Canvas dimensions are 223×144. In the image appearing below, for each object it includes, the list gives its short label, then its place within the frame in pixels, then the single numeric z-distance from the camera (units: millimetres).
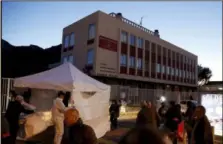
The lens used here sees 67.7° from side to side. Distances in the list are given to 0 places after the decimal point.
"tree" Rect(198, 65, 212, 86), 48933
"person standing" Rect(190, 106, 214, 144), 3287
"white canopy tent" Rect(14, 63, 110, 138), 5711
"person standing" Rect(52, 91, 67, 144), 4817
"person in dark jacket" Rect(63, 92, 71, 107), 5949
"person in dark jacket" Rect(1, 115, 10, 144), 2826
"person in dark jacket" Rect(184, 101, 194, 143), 6019
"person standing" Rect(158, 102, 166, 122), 6440
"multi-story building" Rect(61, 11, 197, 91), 18261
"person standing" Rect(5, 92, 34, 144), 3969
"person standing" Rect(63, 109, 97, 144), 2278
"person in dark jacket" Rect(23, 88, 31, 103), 6722
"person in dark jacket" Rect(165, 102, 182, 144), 4793
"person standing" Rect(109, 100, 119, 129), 9024
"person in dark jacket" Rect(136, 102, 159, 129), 4208
